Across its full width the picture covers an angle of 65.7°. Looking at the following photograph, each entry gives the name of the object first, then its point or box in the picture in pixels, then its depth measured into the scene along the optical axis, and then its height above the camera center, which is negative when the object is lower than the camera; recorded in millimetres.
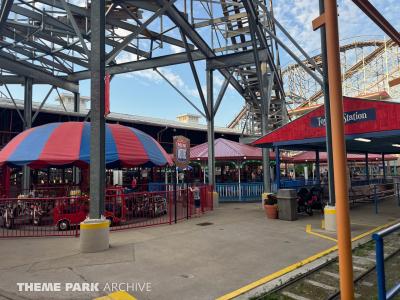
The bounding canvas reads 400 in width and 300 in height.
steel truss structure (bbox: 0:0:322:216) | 13556 +6407
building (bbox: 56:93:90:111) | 48094 +13323
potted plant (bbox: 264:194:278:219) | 11672 -1373
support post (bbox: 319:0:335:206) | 9234 +1236
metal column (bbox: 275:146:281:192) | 13488 +370
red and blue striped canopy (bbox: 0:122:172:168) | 10766 +1095
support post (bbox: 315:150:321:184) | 19542 +303
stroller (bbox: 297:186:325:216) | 12461 -1304
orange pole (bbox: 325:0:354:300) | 3094 +171
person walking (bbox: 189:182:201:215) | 13898 -1001
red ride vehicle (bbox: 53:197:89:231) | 10289 -1208
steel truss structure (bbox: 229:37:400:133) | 41438 +13856
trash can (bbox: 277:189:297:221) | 11250 -1268
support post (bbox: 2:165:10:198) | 14785 -94
